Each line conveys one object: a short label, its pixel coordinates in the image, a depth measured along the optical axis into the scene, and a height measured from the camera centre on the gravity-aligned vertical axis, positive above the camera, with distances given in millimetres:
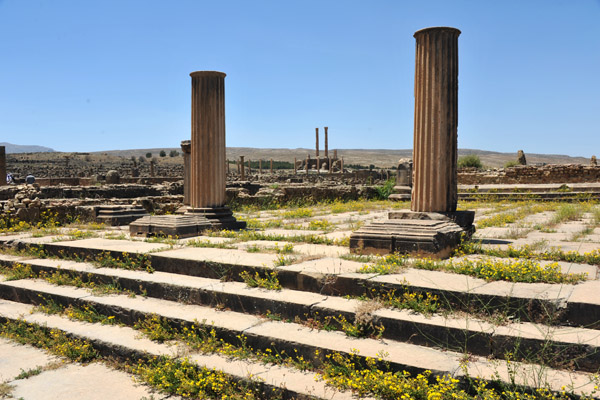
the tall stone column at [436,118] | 5594 +653
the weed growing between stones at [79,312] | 4449 -1432
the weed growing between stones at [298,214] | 10464 -1018
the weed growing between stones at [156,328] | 3927 -1380
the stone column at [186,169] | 11602 +38
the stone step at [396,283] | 3133 -928
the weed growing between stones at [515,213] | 8312 -937
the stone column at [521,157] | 31650 +990
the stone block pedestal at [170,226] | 6984 -862
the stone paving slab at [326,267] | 4184 -907
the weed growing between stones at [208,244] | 5820 -953
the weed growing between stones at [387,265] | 4074 -876
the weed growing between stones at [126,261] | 5359 -1077
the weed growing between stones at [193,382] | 3096 -1466
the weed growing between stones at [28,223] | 8508 -1009
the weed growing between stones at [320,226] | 7741 -955
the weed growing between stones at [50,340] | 3941 -1552
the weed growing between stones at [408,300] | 3440 -998
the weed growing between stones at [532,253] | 4443 -843
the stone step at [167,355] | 2979 -1437
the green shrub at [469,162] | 34562 +705
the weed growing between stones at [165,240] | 6207 -978
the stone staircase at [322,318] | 2875 -1172
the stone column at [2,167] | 17625 +124
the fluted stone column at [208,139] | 7941 +556
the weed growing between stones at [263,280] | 4273 -1033
